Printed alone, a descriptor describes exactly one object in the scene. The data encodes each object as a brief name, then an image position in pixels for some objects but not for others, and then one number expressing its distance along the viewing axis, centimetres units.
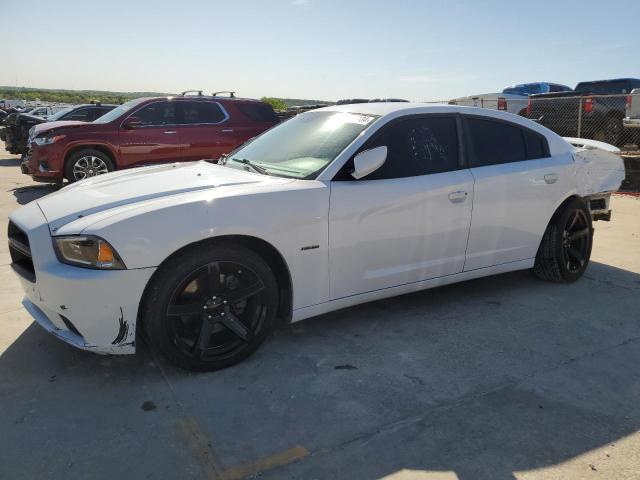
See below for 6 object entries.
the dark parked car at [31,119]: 1309
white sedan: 289
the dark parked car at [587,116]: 1238
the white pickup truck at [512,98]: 1576
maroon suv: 920
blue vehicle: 2025
